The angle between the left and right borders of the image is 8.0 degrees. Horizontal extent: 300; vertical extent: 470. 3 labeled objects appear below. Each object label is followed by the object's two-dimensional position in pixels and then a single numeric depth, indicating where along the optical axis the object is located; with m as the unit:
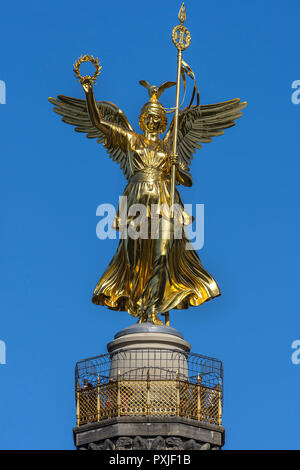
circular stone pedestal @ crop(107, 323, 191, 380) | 58.38
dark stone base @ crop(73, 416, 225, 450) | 56.94
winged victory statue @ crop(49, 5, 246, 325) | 60.88
